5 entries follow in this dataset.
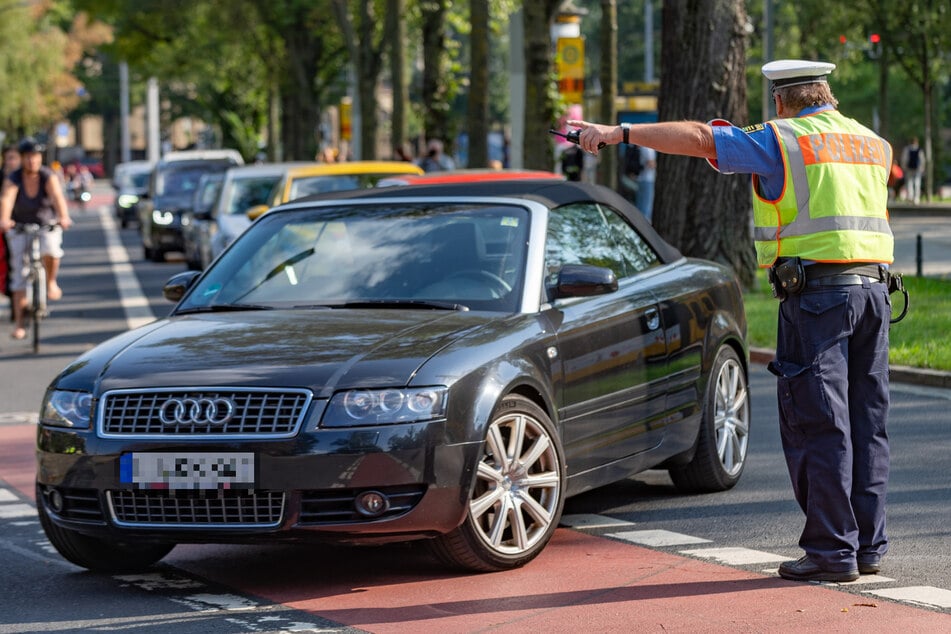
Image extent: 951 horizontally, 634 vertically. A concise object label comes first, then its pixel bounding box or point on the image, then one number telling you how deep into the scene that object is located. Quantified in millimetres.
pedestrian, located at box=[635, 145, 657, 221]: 31938
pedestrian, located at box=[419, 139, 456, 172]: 27609
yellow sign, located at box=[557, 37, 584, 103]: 27406
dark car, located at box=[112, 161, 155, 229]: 51406
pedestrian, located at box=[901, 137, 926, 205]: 43219
